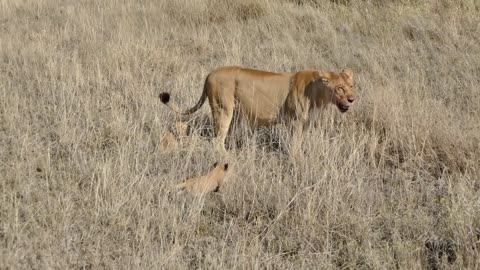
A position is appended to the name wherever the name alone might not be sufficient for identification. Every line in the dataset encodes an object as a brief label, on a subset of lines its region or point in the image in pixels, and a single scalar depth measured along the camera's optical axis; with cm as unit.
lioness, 1017
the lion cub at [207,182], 762
